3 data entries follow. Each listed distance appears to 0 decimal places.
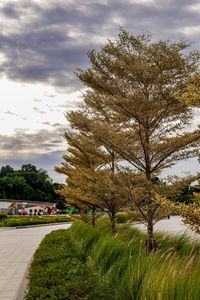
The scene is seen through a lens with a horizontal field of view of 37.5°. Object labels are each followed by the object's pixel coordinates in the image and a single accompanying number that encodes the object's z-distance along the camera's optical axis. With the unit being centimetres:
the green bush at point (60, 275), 573
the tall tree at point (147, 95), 962
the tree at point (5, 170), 10438
